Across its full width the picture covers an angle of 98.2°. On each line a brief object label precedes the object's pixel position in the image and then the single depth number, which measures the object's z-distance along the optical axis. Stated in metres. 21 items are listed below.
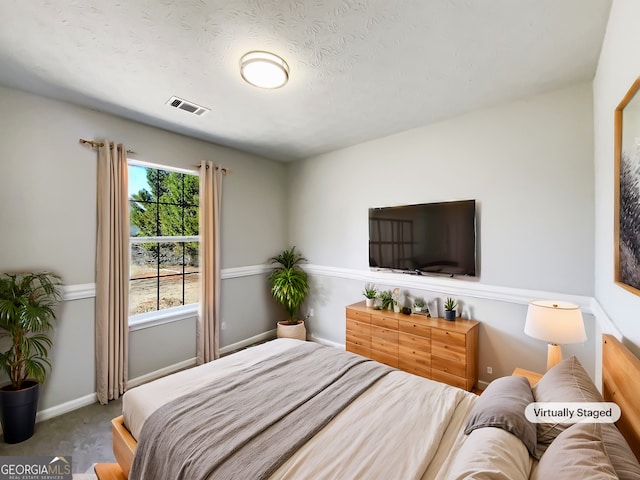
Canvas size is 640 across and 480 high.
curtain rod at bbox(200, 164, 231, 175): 3.51
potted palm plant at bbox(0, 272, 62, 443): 2.00
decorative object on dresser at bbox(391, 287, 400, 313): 3.08
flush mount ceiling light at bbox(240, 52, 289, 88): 1.81
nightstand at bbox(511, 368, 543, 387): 1.91
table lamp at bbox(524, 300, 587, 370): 1.68
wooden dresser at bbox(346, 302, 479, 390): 2.49
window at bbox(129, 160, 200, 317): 3.05
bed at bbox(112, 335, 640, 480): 0.95
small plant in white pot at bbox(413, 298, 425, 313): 3.01
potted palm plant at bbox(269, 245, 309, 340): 3.83
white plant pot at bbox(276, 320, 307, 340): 3.84
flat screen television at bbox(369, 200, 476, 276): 2.71
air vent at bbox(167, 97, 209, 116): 2.42
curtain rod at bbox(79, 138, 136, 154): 2.54
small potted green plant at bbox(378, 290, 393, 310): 3.16
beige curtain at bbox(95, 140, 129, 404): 2.60
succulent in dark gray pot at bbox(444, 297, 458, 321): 2.73
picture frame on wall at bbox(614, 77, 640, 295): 1.11
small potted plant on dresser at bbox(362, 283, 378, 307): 3.30
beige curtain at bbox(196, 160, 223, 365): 3.37
